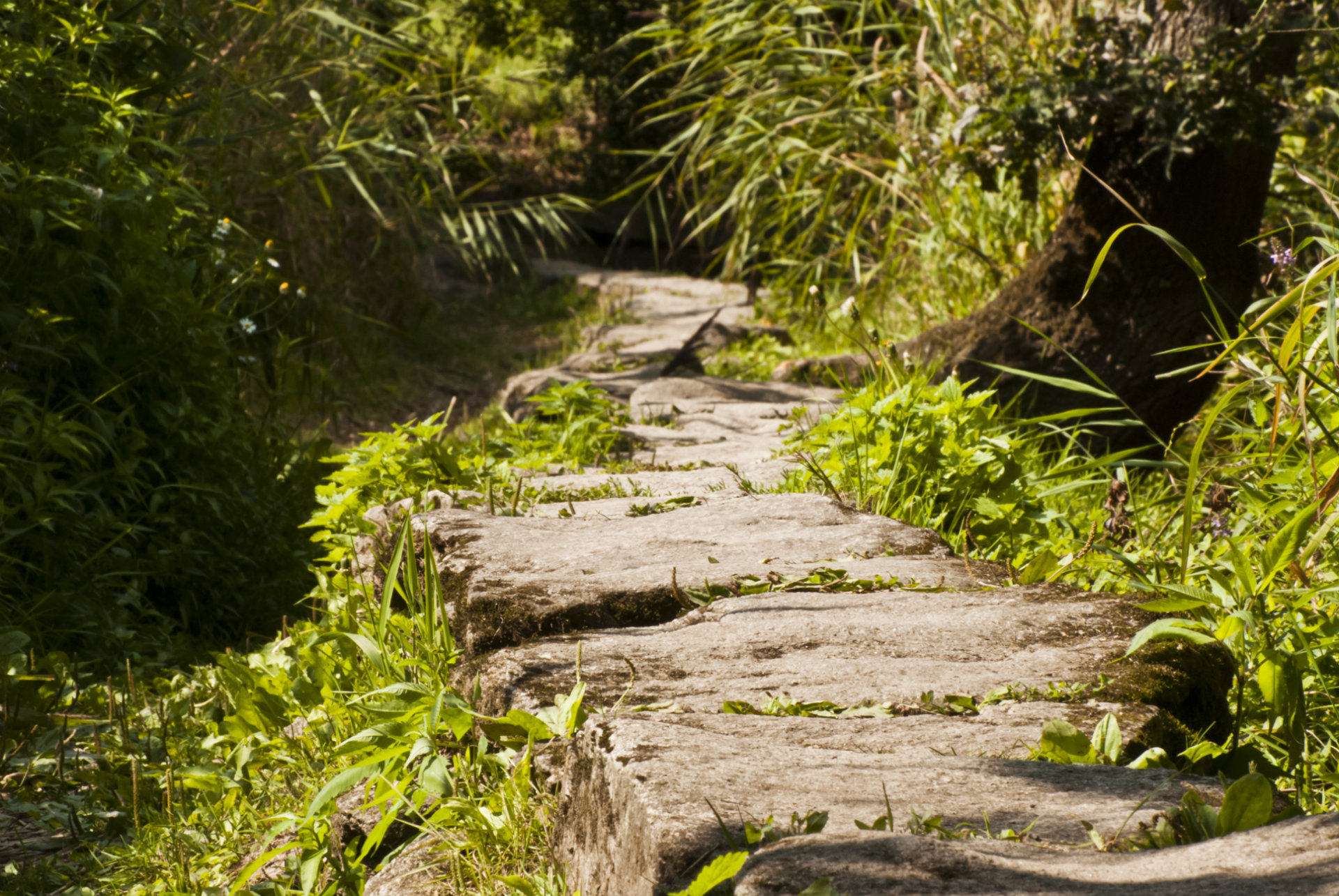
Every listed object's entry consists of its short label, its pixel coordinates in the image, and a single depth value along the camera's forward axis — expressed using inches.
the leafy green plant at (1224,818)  147.9
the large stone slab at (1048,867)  142.7
